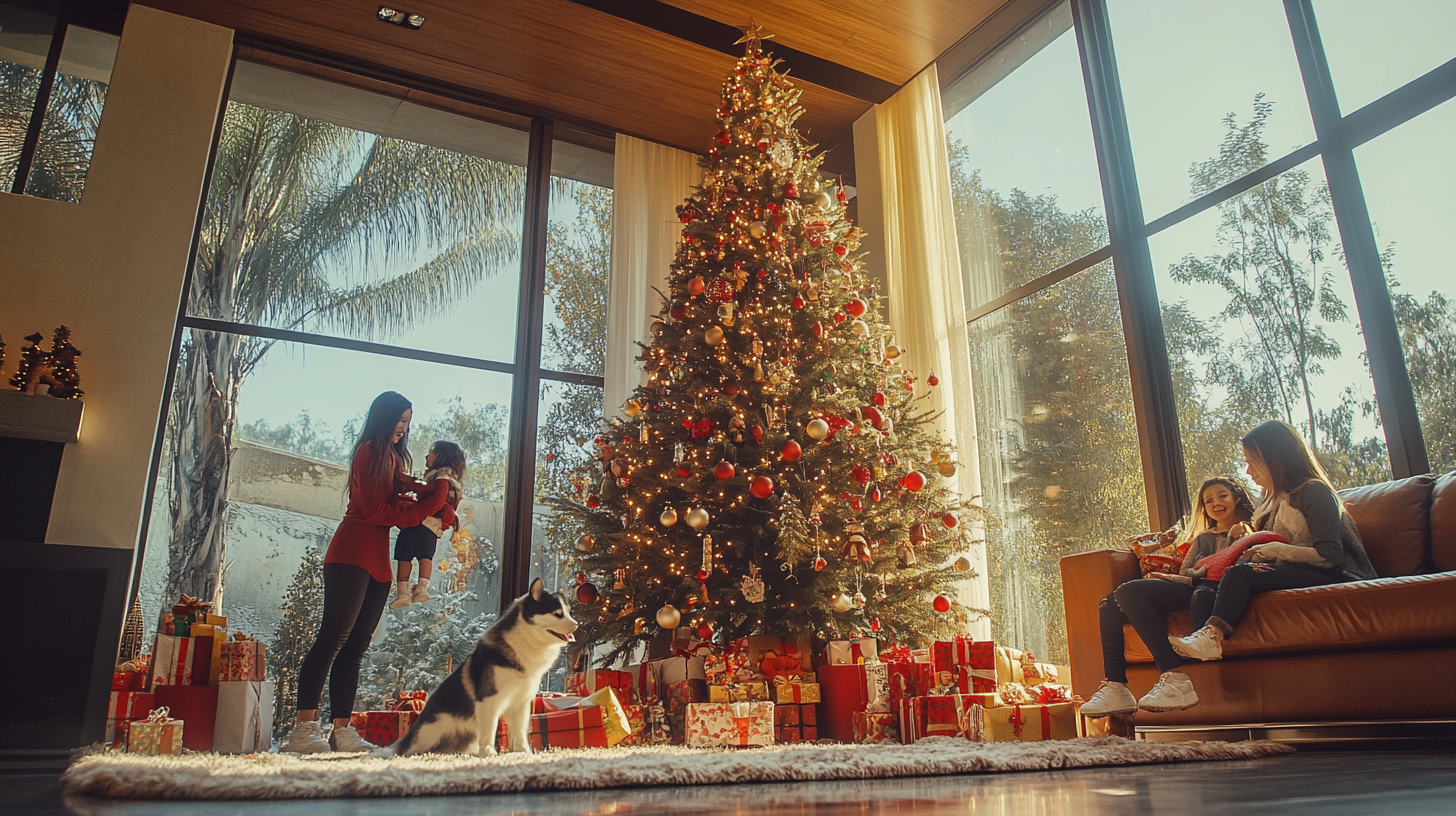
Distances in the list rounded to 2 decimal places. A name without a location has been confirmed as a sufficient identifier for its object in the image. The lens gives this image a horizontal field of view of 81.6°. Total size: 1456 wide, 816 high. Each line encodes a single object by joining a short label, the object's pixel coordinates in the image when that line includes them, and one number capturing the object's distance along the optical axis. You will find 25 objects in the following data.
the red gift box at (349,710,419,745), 3.40
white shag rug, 1.31
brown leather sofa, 2.15
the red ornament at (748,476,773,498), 3.35
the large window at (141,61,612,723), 4.36
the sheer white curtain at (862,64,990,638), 4.82
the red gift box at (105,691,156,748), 3.11
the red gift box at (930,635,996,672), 3.08
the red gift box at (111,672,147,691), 3.34
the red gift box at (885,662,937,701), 3.15
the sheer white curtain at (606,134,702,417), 5.41
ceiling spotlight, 4.79
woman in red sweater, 2.60
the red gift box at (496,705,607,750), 2.78
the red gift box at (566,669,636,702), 3.42
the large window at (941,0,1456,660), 3.24
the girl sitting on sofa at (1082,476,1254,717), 2.48
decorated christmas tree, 3.50
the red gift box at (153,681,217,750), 3.12
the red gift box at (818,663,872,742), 3.23
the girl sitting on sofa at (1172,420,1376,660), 2.47
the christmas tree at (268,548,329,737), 4.22
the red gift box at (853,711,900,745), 3.08
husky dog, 2.19
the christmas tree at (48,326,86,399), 3.92
